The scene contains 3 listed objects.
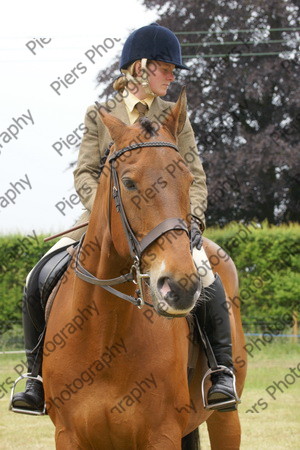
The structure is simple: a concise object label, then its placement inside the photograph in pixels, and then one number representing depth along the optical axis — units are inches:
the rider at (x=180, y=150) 414.6
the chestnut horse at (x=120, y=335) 319.0
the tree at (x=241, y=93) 2068.2
